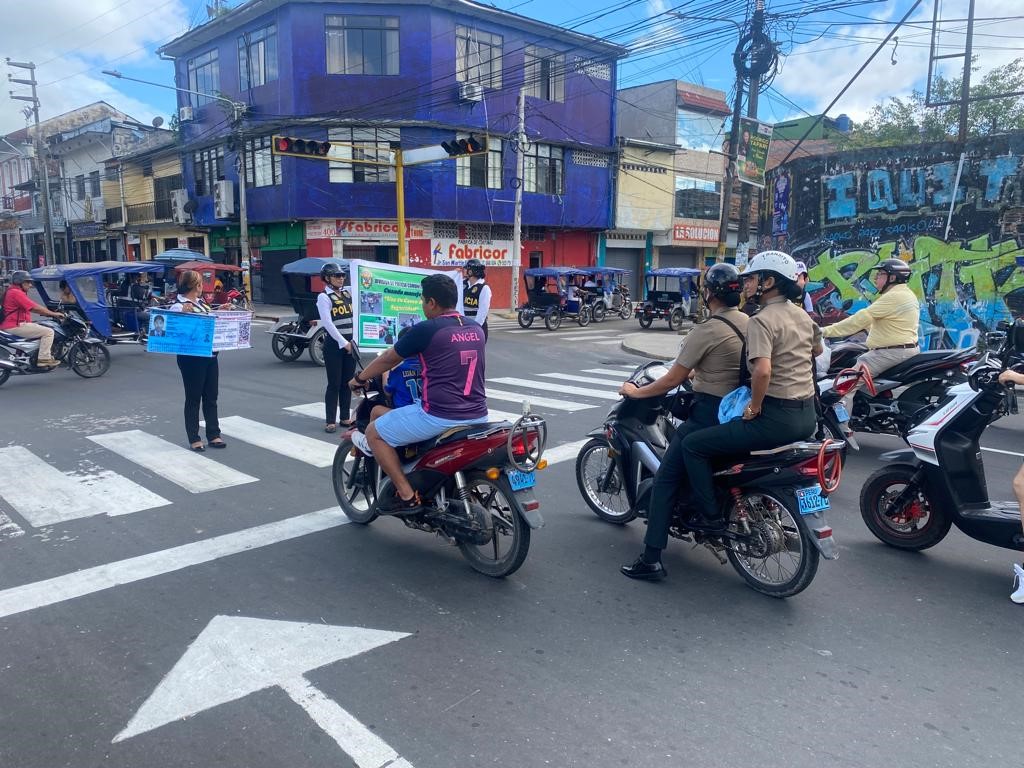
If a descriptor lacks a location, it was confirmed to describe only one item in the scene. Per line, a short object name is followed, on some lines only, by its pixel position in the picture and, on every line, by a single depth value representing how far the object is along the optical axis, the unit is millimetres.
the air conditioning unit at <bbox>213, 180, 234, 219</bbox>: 30812
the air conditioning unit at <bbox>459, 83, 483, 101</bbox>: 28094
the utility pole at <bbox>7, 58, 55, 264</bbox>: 38656
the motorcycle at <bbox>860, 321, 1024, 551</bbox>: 4438
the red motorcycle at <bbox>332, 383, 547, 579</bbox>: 4242
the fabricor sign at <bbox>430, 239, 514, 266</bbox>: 29562
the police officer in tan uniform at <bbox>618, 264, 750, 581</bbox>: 4273
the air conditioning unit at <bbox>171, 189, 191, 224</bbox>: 34188
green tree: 34594
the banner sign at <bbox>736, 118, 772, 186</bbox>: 16359
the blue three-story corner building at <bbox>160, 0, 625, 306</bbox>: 27656
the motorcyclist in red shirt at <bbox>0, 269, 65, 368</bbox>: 11273
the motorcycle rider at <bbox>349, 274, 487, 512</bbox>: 4379
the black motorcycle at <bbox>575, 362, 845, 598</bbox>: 3949
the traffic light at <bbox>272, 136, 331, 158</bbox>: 17109
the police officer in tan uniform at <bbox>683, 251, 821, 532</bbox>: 3986
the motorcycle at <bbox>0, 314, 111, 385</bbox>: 11188
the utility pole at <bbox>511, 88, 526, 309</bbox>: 26453
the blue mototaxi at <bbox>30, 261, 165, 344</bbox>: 12664
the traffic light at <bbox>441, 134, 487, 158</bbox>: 16828
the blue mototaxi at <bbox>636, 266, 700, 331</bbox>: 24047
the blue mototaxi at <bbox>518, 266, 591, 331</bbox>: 23922
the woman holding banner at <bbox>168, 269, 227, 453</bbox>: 7359
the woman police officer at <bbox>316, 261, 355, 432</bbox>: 7980
